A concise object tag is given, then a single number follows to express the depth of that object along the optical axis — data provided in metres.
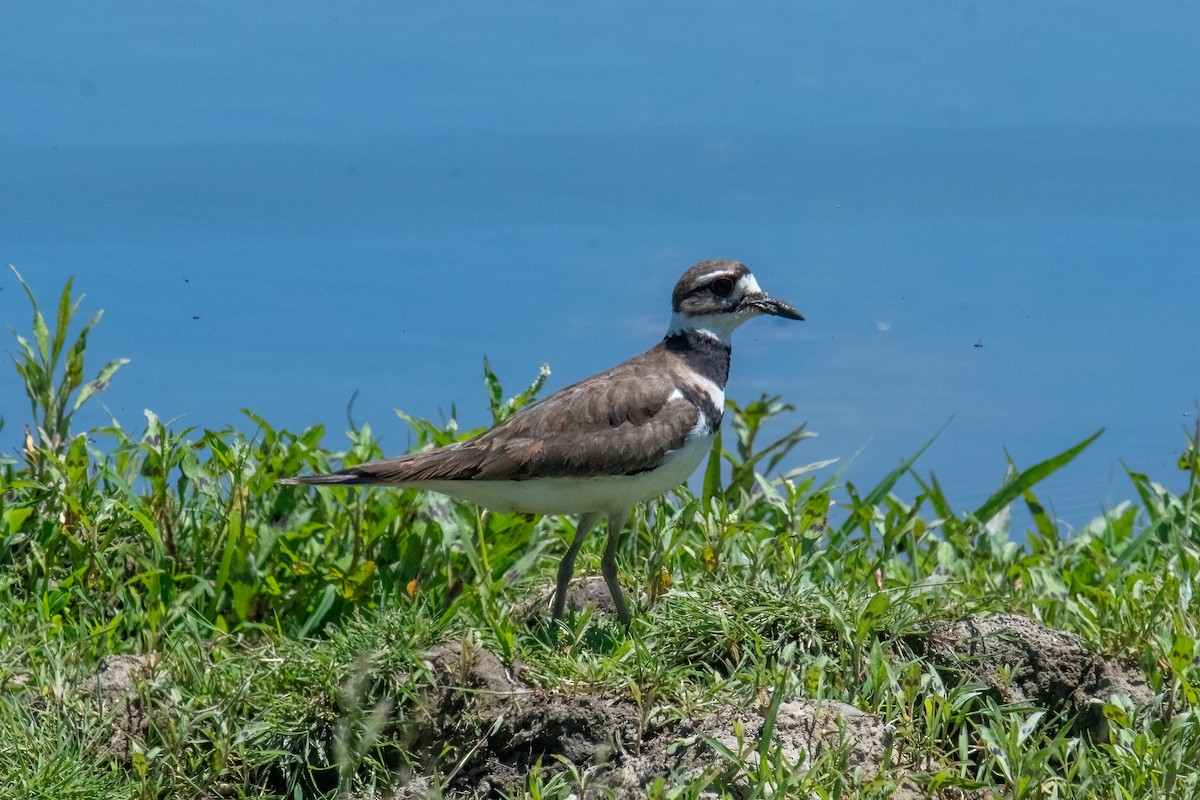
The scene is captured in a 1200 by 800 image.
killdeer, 10.91
